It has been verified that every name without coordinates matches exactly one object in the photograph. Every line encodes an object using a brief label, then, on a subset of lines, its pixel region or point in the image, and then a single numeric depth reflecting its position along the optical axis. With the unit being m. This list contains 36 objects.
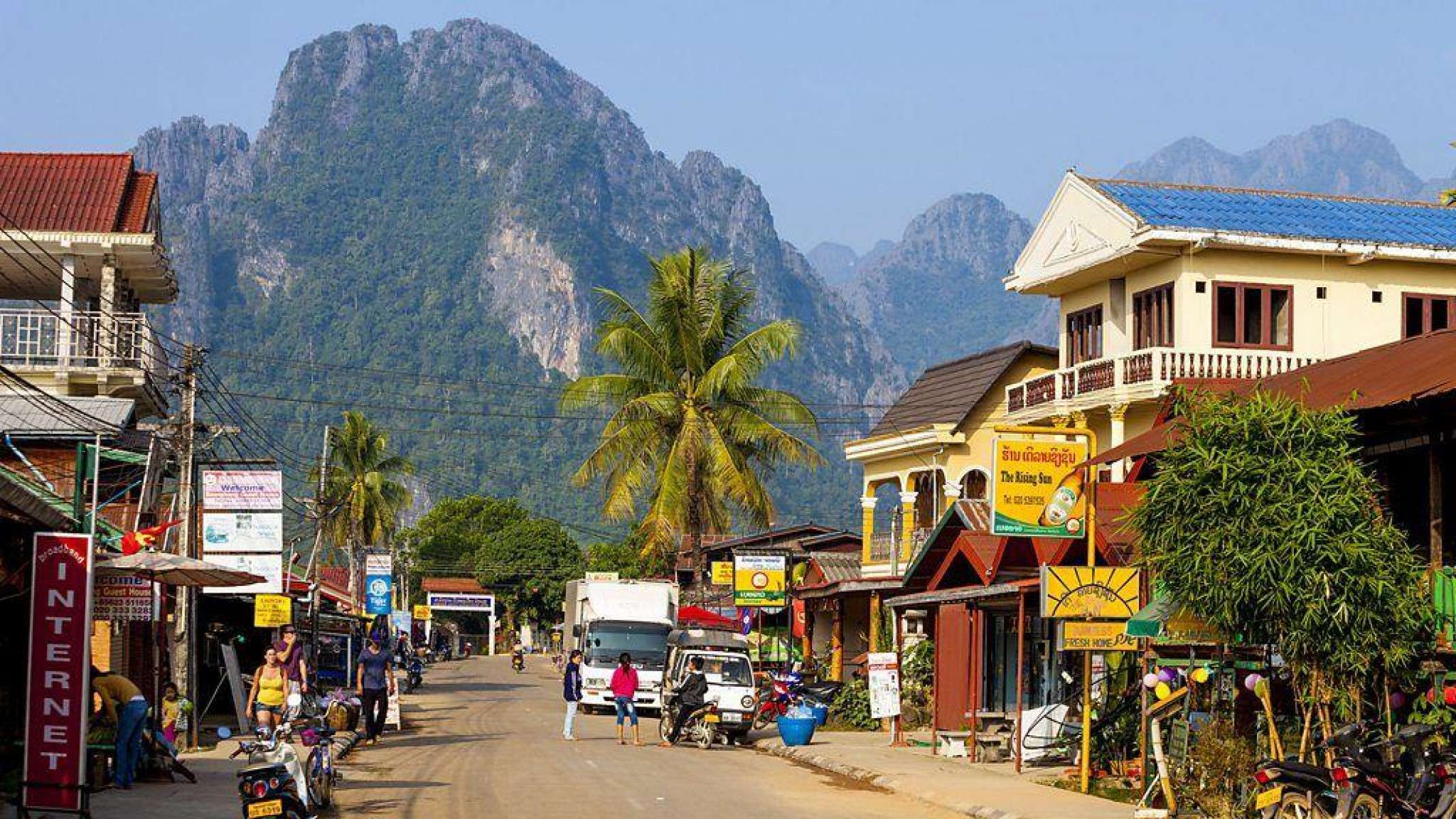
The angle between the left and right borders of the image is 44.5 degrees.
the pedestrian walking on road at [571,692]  33.25
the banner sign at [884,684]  32.31
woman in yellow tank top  23.52
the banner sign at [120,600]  23.86
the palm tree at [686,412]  48.75
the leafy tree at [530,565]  128.88
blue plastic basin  32.19
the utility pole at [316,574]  41.38
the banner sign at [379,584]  51.34
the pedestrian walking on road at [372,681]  30.28
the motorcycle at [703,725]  32.50
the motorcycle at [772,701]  38.88
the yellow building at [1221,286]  35.50
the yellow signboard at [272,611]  32.84
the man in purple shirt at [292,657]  25.11
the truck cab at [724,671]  33.56
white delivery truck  42.53
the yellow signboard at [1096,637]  21.61
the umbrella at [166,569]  21.91
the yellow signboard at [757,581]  44.12
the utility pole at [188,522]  29.38
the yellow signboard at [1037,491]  22.81
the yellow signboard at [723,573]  53.50
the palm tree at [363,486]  82.94
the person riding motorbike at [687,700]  32.09
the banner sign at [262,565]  30.73
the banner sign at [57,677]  15.71
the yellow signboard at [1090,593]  21.72
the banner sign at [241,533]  30.72
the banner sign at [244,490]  30.20
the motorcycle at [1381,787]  15.05
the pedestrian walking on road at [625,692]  32.38
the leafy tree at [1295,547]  17.20
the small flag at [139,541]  24.94
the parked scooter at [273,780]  16.06
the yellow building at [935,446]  44.19
